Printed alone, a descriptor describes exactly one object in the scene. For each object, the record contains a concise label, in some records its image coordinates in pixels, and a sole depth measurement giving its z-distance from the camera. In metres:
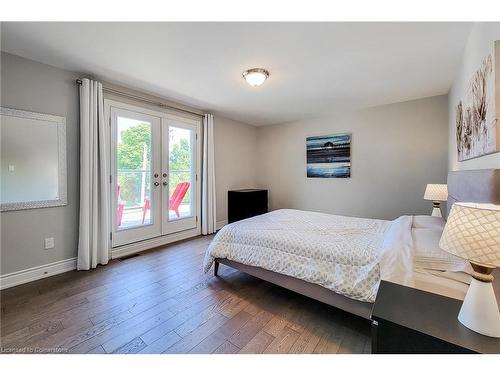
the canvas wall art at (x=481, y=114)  1.28
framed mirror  2.16
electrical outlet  2.44
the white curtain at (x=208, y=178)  4.04
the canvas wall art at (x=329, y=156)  4.14
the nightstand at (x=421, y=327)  0.78
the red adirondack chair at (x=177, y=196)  3.71
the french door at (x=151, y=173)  3.04
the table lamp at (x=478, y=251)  0.73
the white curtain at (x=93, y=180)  2.57
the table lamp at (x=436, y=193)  2.56
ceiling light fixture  2.43
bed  1.34
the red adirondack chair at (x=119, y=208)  3.03
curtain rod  2.82
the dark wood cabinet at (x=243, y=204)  4.40
